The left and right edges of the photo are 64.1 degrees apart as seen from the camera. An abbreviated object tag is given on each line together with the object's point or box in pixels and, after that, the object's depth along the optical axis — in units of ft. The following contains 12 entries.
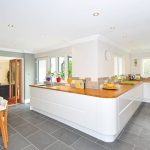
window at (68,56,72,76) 13.57
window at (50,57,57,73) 15.79
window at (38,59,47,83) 17.76
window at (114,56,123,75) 15.52
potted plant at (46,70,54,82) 14.62
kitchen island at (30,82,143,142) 6.88
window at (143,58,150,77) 16.49
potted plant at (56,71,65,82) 14.51
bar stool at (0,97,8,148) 6.56
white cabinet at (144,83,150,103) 15.03
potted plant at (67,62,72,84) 13.43
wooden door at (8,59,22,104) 16.60
